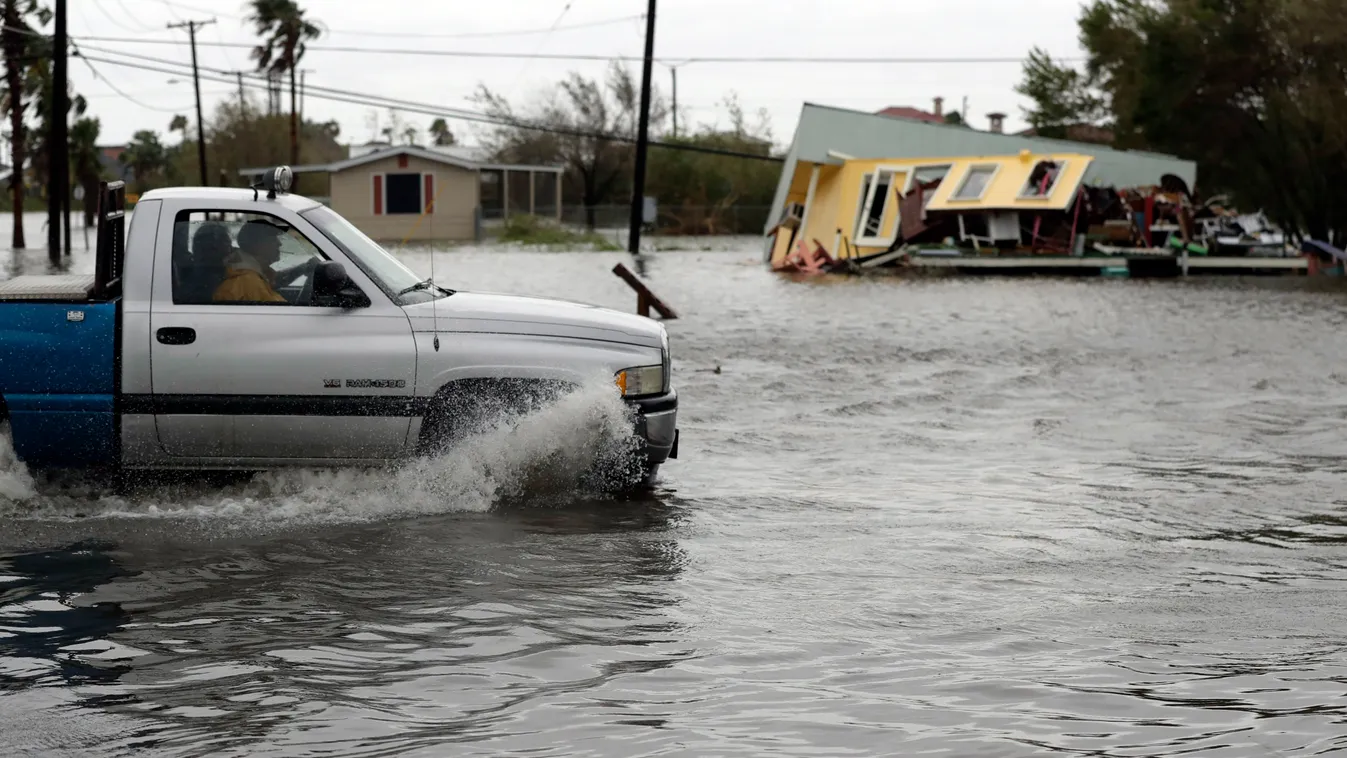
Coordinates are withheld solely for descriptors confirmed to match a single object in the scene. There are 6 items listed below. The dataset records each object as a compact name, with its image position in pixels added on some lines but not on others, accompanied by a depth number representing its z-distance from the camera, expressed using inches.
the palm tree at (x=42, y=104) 2097.7
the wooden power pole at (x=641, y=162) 1886.3
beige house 2536.9
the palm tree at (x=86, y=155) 2723.2
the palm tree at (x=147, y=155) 4763.8
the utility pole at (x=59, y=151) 1533.0
